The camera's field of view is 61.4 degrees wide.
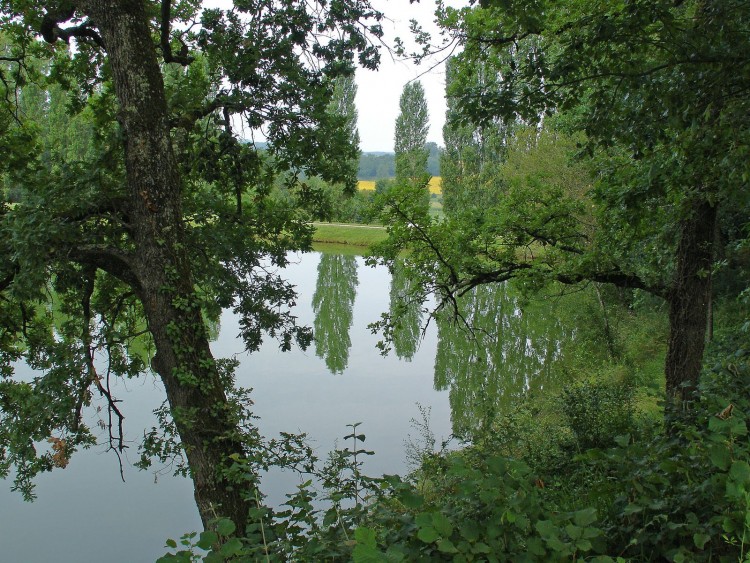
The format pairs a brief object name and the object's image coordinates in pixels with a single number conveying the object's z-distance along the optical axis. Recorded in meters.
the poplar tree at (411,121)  46.25
